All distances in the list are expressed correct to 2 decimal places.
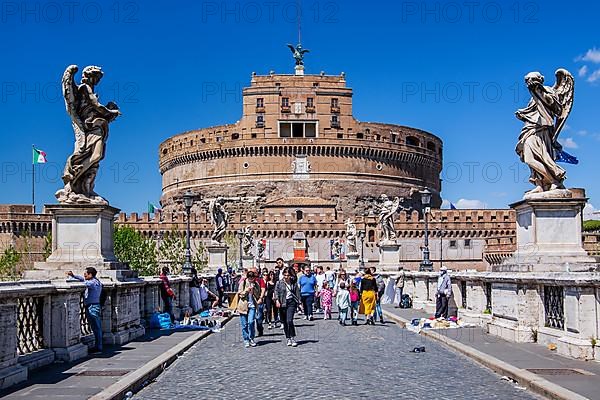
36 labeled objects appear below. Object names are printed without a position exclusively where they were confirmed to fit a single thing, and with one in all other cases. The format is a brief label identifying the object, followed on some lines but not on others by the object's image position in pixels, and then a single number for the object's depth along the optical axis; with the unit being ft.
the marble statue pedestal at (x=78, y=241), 40.83
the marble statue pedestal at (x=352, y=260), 145.41
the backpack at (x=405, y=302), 79.46
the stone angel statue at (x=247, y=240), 169.56
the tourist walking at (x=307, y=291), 68.28
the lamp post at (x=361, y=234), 224.18
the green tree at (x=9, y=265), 193.07
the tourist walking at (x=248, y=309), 46.29
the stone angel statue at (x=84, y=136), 41.28
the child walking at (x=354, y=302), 63.84
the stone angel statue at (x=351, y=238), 147.64
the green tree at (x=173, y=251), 200.85
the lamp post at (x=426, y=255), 91.45
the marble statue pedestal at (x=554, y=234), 40.42
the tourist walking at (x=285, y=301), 48.09
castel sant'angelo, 251.60
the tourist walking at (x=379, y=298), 63.41
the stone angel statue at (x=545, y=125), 41.86
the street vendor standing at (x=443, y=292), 56.08
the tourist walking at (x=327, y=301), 70.74
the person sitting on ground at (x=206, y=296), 72.09
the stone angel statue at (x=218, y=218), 107.65
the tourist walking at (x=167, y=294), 55.36
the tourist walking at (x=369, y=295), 61.05
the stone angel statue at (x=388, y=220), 112.16
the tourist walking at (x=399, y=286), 83.05
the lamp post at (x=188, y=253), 82.47
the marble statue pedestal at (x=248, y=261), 149.40
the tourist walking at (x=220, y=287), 81.56
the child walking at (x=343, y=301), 62.69
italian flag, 204.54
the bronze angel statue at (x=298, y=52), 336.29
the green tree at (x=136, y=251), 198.40
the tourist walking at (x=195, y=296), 69.31
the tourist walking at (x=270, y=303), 58.34
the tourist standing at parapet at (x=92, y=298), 37.27
